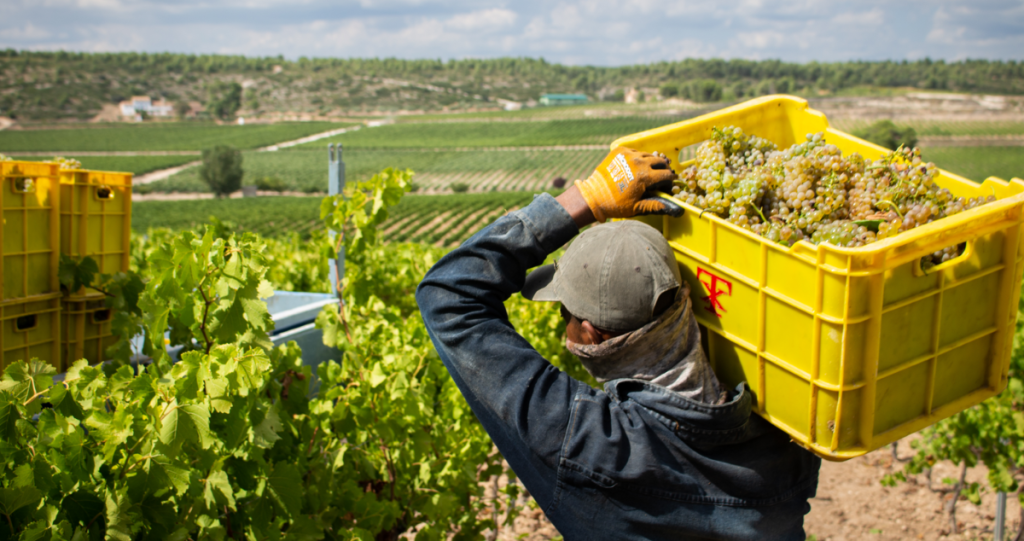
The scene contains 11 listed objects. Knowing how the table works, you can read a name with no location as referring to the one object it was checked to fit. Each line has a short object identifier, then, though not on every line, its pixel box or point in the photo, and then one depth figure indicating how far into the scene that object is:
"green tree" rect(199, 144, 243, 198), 59.12
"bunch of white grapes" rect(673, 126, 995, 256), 1.38
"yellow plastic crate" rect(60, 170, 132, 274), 2.73
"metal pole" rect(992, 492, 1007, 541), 3.83
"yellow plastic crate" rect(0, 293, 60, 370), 2.54
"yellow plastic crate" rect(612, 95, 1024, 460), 1.21
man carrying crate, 1.30
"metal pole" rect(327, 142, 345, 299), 3.19
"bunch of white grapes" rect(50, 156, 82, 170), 2.79
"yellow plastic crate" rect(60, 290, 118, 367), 2.76
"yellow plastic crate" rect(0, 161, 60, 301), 2.47
